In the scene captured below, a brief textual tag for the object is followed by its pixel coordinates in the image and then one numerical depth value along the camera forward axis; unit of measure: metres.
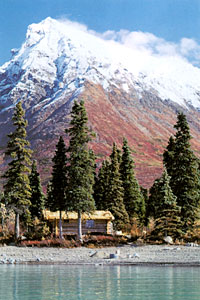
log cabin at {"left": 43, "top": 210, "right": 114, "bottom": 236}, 59.88
